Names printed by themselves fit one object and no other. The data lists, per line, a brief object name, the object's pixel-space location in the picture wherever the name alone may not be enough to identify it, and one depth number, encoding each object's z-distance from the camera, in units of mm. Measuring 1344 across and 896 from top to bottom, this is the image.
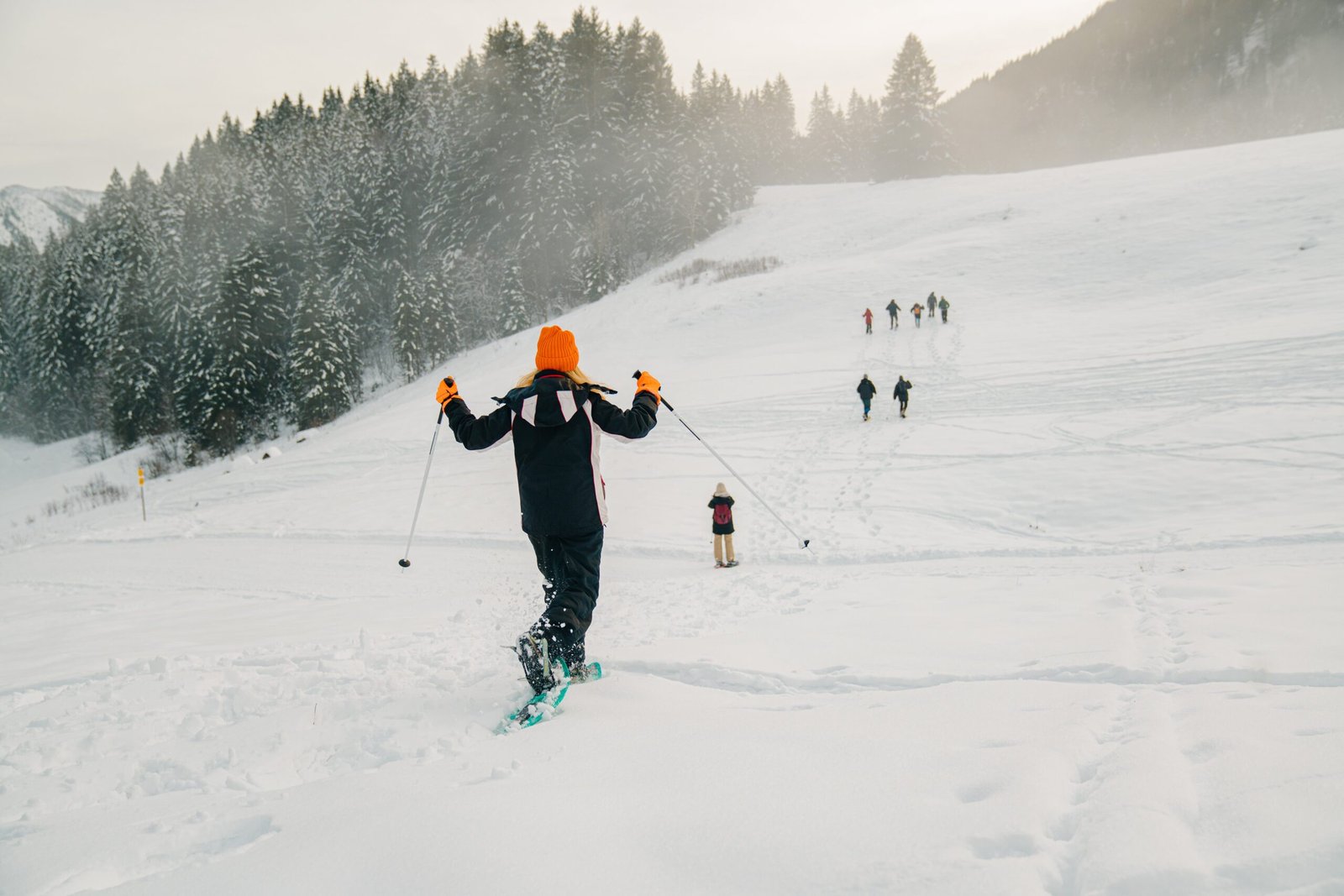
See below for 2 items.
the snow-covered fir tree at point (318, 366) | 42906
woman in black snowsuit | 4137
